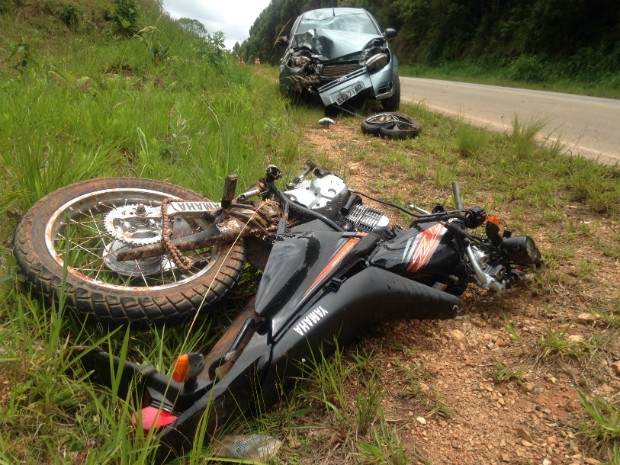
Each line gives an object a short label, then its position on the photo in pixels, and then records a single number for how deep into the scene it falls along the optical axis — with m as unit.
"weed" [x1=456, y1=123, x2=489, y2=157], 4.56
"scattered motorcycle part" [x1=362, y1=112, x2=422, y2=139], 5.16
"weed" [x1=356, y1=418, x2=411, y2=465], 1.42
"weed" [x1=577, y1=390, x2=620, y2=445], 1.53
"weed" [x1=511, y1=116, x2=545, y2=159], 4.32
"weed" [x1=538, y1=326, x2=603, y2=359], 1.98
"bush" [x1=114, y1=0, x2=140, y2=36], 7.55
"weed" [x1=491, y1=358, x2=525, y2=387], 1.88
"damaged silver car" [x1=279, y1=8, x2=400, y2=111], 6.03
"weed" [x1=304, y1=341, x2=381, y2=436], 1.56
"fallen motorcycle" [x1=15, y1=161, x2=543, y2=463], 1.44
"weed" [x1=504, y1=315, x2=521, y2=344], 2.12
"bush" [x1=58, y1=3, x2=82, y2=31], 7.42
